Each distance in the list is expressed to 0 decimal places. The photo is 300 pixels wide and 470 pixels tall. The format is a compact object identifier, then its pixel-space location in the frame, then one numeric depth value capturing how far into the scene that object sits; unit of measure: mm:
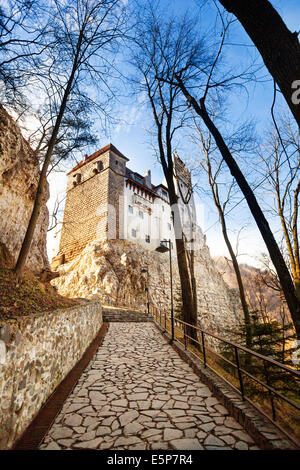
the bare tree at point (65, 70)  5148
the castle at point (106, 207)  23812
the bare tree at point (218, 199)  9562
